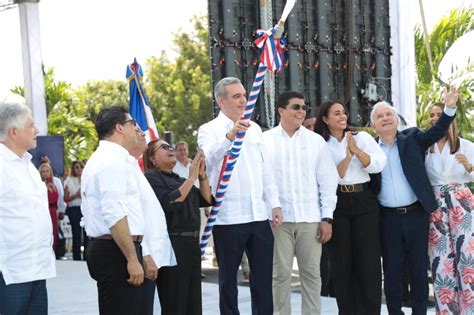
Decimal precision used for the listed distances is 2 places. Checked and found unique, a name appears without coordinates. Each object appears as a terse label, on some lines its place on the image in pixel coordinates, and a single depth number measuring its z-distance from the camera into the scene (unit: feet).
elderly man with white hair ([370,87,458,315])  22.22
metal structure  30.07
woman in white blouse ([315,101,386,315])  22.06
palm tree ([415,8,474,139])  48.60
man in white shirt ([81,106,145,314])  15.97
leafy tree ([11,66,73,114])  86.12
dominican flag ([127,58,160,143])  31.83
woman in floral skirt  22.48
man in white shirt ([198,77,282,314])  21.11
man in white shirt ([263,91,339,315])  21.84
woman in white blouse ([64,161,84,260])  46.24
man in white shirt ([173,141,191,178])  36.78
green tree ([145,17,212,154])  139.64
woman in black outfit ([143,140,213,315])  19.57
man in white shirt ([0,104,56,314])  16.08
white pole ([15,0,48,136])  51.67
